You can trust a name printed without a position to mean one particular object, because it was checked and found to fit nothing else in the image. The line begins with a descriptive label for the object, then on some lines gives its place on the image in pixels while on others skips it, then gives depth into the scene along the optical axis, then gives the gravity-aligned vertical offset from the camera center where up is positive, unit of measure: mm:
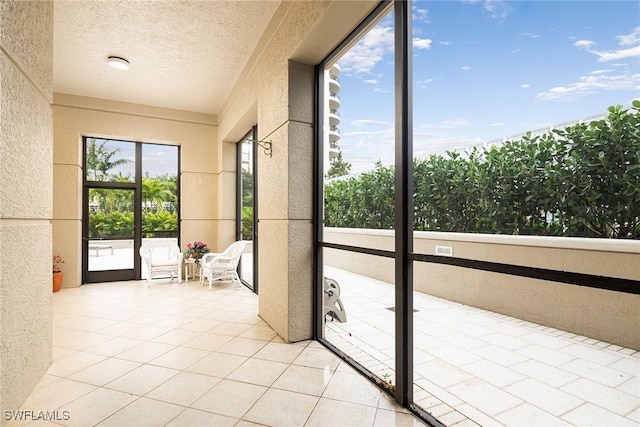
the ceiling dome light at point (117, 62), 4293 +2013
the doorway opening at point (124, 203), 6090 +217
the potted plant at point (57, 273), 5281 -941
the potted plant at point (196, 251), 6172 -685
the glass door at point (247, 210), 5328 +82
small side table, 6152 -1040
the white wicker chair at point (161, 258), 5801 -820
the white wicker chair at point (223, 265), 5512 -852
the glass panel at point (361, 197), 2404 +140
